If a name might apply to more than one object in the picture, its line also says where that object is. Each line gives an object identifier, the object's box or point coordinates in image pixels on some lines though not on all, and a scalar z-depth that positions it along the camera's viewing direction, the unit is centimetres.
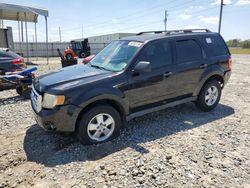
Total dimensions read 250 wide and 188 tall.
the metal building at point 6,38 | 2028
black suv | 357
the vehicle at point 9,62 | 884
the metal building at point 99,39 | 3841
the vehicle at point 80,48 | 2820
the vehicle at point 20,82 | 671
